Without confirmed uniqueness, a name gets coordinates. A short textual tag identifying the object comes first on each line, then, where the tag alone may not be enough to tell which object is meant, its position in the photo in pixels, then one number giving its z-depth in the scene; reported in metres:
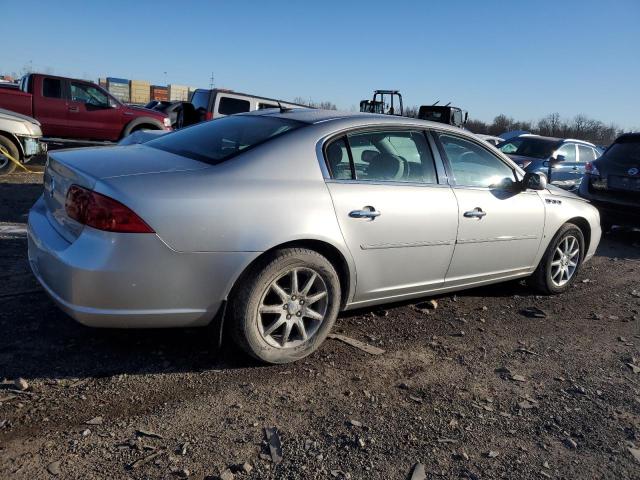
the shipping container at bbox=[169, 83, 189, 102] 75.05
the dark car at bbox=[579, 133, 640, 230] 7.77
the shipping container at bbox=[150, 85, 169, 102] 72.44
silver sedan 2.85
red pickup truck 12.54
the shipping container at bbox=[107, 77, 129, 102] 60.97
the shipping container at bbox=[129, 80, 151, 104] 65.62
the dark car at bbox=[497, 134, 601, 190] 11.52
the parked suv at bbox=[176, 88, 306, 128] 12.29
